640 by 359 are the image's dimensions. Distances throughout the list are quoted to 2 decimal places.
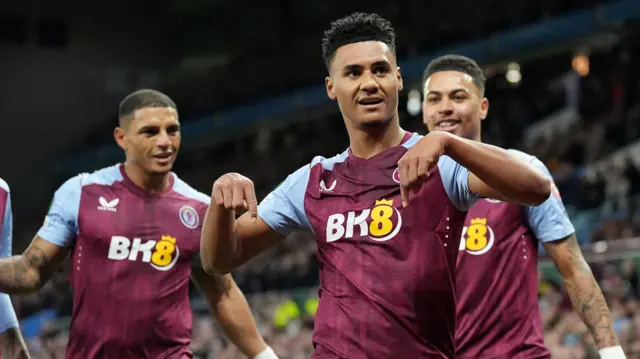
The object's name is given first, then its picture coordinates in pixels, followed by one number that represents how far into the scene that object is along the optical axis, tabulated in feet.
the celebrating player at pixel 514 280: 15.08
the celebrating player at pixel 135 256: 16.76
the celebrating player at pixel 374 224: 11.60
